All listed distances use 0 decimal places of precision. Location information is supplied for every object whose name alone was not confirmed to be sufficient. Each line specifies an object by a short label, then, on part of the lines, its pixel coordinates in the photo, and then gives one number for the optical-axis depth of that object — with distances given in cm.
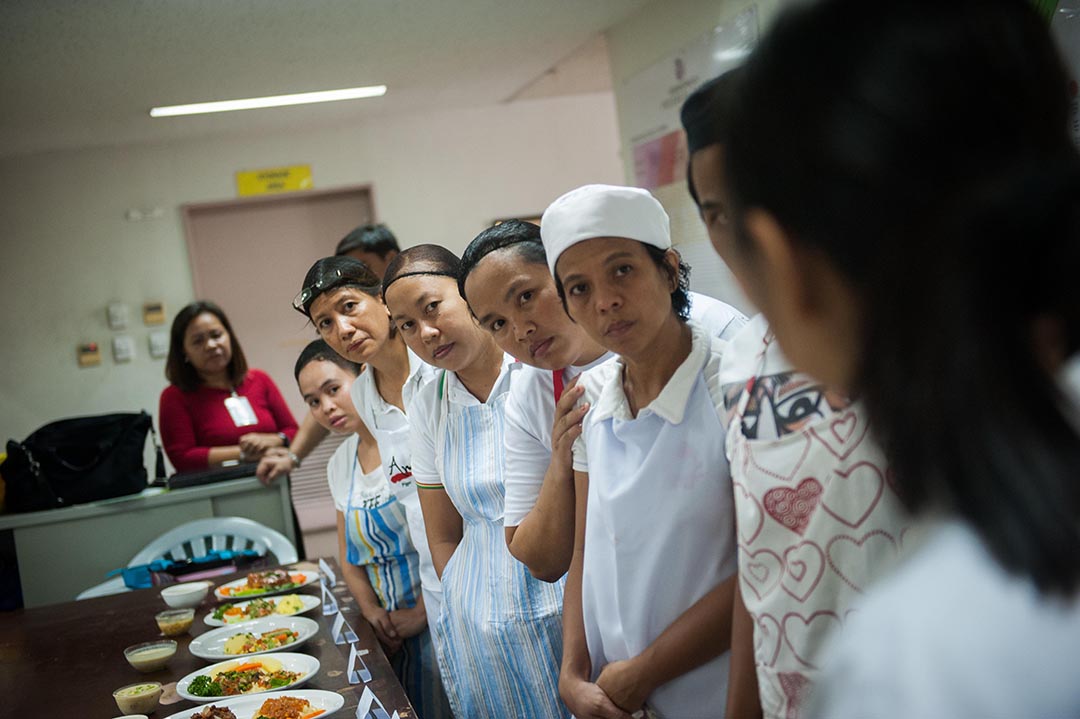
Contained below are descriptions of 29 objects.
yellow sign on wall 548
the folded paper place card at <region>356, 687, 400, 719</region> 152
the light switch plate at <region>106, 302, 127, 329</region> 578
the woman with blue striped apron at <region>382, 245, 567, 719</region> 178
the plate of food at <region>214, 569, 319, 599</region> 254
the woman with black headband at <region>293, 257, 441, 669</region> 206
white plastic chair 334
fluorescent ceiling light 507
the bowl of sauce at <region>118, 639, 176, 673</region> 198
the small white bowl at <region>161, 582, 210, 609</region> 249
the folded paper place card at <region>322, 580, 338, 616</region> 232
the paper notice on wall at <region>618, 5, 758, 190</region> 404
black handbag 351
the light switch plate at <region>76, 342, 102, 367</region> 578
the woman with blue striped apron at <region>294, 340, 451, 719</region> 238
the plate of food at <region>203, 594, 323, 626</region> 231
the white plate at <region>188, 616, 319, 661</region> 203
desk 350
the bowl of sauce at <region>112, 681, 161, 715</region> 171
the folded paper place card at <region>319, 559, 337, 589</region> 260
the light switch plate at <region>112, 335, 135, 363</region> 581
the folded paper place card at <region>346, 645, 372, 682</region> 177
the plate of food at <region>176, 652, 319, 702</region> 174
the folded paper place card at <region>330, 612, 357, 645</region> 203
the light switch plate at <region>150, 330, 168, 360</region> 588
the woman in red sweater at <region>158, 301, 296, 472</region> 360
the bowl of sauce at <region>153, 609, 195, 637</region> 226
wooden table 182
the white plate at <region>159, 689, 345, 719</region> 162
